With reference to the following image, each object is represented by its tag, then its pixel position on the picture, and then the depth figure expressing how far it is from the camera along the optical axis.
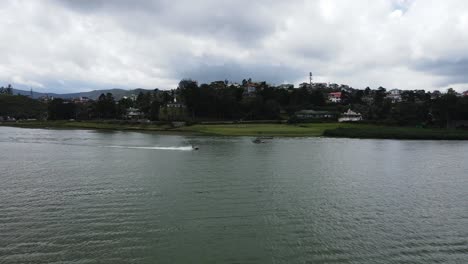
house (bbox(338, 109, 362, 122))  154.48
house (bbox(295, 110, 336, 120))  161.38
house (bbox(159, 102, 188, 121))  154.50
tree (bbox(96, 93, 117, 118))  184.62
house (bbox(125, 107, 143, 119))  185.00
